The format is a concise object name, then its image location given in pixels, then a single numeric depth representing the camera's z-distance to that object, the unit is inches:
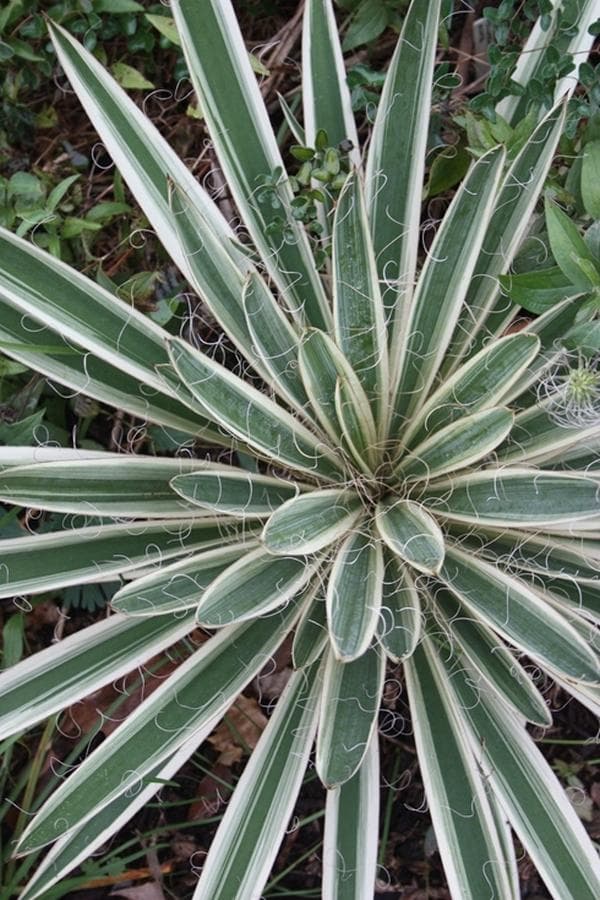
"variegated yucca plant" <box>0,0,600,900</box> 29.0
